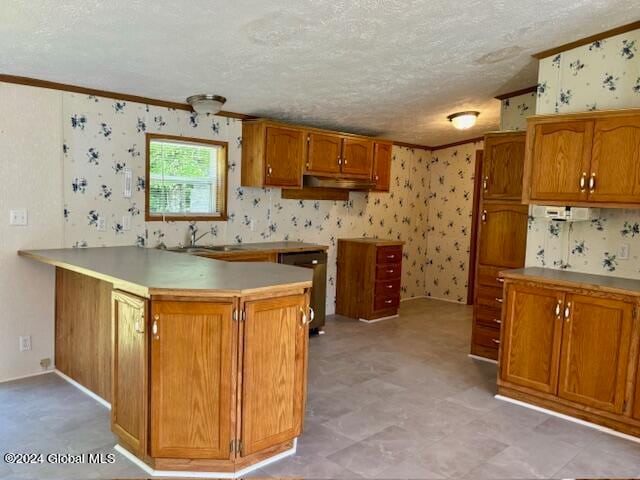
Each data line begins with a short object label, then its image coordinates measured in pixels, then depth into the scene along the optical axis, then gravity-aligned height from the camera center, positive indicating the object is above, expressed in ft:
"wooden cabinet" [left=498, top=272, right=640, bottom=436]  10.23 -2.87
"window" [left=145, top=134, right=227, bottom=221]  14.62 +0.74
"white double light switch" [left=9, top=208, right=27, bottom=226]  11.84 -0.49
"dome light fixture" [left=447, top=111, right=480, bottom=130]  18.20 +3.40
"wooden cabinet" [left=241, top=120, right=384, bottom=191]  16.02 +1.81
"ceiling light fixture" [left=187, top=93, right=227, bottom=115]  13.69 +2.72
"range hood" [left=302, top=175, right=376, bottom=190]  17.49 +0.94
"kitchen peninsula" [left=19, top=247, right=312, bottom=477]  7.98 -2.65
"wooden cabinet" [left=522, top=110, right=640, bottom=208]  10.90 +1.34
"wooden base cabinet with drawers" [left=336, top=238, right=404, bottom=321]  19.08 -2.60
